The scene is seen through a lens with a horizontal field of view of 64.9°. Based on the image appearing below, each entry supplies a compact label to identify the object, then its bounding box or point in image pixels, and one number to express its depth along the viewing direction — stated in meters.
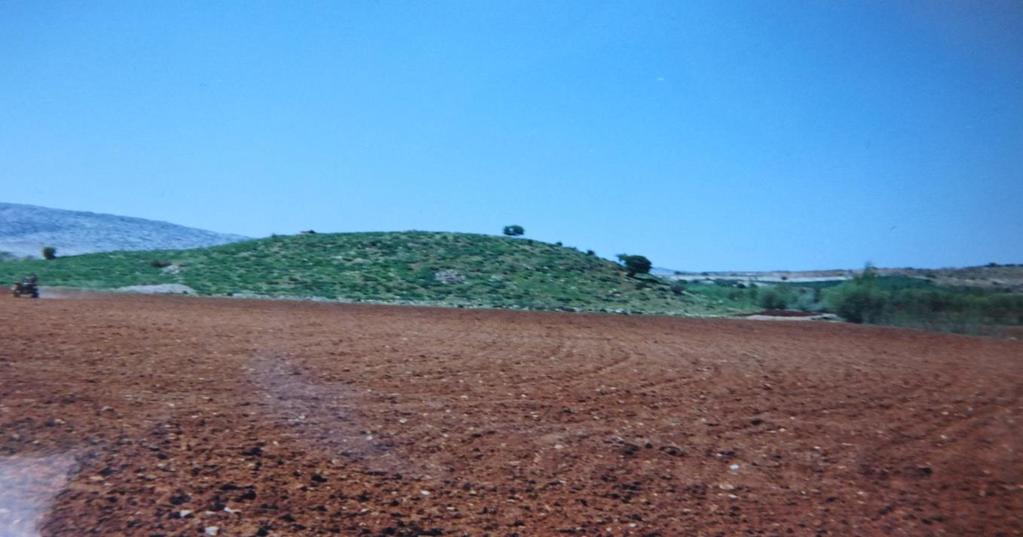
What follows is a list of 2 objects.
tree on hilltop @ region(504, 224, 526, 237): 68.28
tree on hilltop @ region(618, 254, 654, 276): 56.49
